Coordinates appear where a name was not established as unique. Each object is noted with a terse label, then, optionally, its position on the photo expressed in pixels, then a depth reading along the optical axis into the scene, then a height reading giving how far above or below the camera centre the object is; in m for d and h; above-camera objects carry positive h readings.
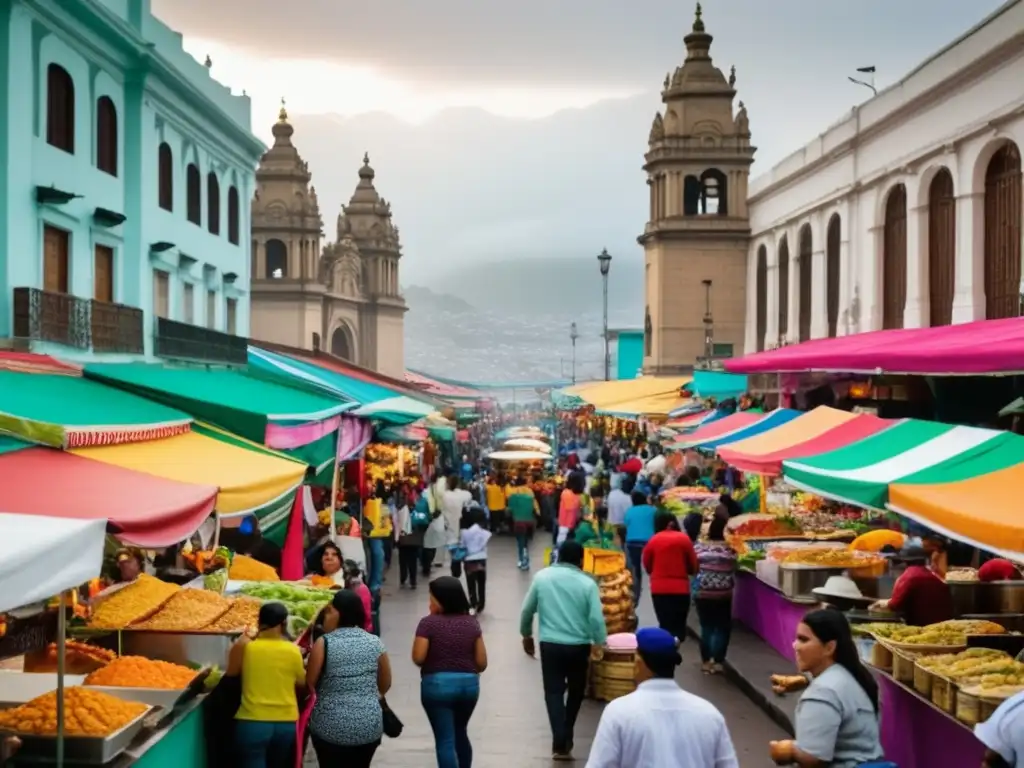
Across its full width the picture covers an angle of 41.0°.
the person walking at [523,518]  23.53 -2.56
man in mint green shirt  10.38 -1.92
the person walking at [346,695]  8.02 -1.90
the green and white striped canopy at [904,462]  11.12 -0.79
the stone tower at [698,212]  43.50 +5.23
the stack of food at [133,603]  9.78 -1.73
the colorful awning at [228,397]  14.14 -0.28
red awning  7.63 -0.74
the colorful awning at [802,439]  15.53 -0.79
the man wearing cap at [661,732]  5.71 -1.50
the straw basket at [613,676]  12.41 -2.76
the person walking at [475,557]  17.78 -2.40
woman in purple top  8.91 -1.87
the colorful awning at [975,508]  7.65 -0.83
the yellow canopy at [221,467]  10.26 -0.76
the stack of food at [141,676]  8.55 -1.91
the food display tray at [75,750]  7.18 -1.98
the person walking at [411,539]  21.20 -2.57
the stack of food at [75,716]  7.27 -1.85
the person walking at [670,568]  13.52 -1.92
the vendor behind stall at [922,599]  10.44 -1.72
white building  21.45 +3.37
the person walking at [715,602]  13.85 -2.33
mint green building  16.38 +2.80
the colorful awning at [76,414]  9.50 -0.33
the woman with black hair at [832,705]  6.20 -1.51
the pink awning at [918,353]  12.30 +0.24
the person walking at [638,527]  17.33 -1.94
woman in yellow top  8.55 -2.01
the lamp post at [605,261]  53.69 +4.52
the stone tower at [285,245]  53.38 +5.08
